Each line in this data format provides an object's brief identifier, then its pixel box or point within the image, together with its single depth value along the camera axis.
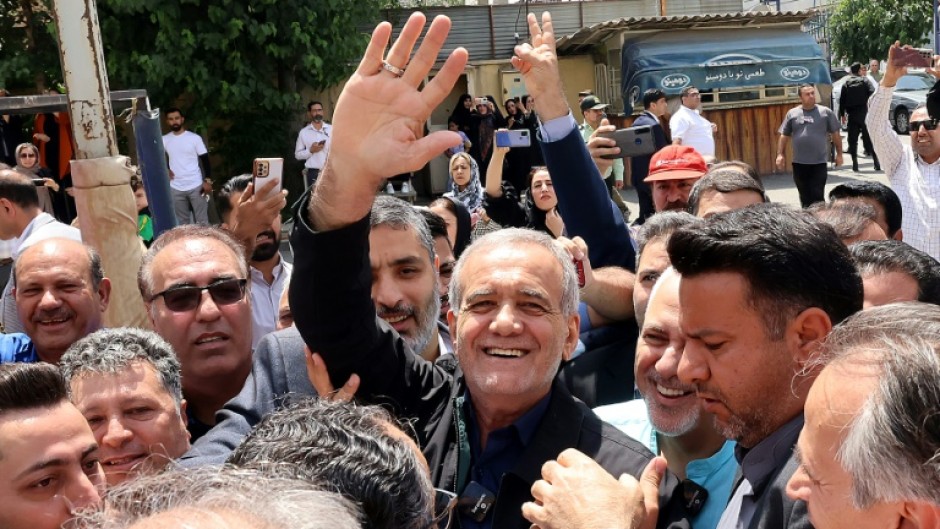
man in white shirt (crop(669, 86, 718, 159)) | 10.26
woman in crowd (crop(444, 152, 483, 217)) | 8.42
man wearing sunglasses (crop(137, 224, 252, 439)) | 2.97
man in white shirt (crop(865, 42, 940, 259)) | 5.46
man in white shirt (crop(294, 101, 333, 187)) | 13.70
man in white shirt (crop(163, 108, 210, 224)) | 12.09
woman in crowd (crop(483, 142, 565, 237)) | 6.70
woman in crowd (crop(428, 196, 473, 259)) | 5.36
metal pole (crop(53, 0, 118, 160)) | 3.68
